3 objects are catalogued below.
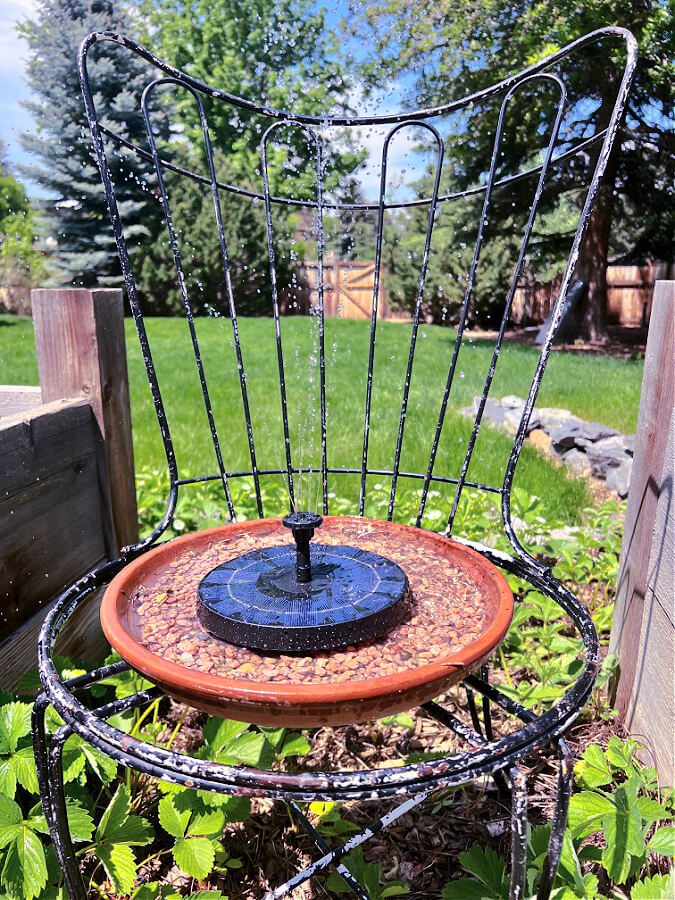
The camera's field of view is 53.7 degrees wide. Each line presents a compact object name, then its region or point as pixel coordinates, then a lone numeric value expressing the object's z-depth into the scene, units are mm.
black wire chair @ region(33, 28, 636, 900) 789
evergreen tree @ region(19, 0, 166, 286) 11680
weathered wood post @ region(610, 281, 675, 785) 1442
